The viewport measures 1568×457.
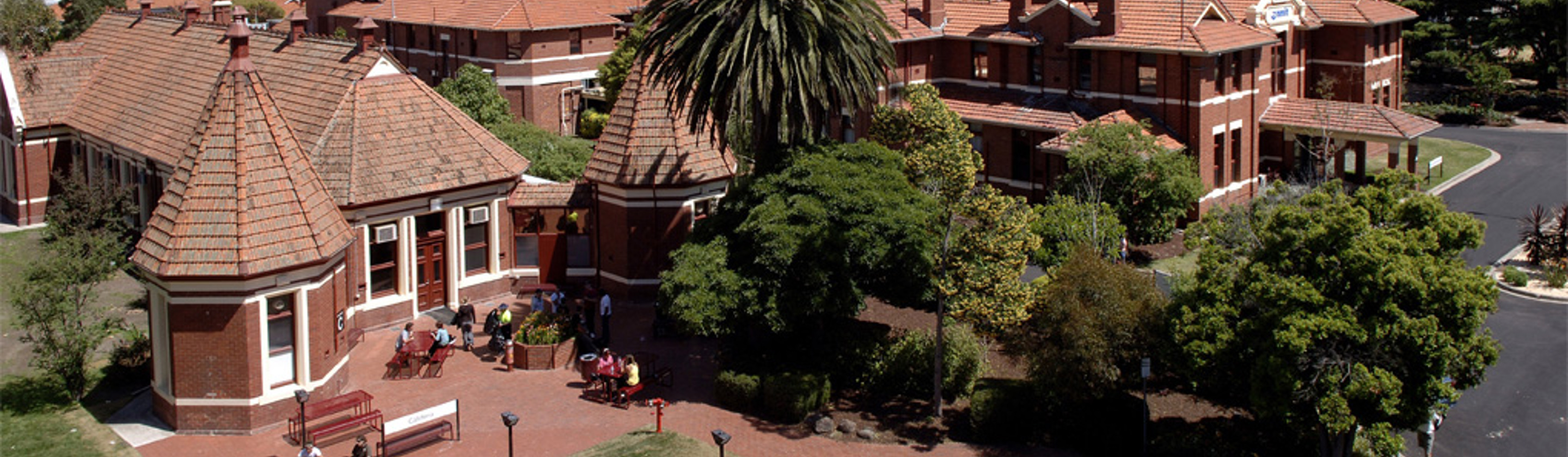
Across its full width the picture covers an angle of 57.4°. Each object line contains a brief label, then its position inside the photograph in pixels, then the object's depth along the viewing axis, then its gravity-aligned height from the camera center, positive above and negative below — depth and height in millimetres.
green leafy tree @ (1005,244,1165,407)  29734 -5404
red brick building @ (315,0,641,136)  68500 +1378
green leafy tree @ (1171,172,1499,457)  25812 -4675
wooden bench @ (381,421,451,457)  29812 -7664
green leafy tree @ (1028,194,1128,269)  38719 -4483
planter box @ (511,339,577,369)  35312 -6988
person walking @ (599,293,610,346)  36719 -6313
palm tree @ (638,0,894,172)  33406 +227
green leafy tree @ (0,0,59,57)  57344 +2079
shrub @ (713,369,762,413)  32781 -7337
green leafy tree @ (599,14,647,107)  62625 +295
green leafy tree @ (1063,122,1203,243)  45500 -3518
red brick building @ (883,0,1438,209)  49562 -436
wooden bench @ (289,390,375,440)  30688 -7168
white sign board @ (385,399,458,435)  29391 -7132
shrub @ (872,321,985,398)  33406 -6933
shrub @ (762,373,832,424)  32250 -7318
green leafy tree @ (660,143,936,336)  32188 -4262
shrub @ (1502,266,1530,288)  42938 -6402
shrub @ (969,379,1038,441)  31250 -7511
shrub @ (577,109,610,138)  68062 -2443
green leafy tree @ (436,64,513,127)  61500 -970
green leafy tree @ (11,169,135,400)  32844 -5286
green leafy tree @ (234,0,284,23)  98125 +4418
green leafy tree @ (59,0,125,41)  84438 +3581
